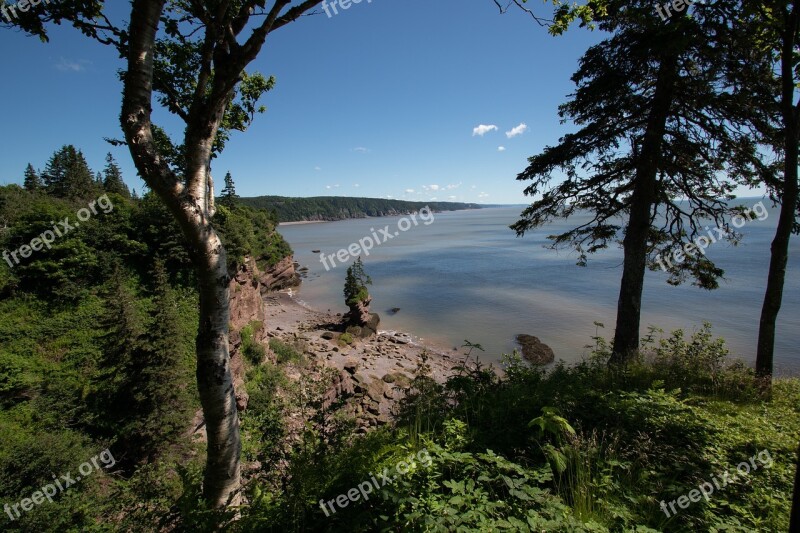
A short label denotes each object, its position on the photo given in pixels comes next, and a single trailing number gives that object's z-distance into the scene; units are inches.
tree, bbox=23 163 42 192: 2292.1
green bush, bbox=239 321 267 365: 767.1
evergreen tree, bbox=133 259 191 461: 411.2
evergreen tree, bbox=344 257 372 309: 1199.6
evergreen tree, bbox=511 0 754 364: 291.6
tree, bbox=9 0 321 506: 126.5
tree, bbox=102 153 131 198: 2322.8
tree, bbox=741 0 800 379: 233.5
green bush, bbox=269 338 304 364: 882.1
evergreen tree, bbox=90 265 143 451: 415.8
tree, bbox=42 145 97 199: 2097.2
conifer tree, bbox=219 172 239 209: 1932.1
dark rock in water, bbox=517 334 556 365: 892.7
